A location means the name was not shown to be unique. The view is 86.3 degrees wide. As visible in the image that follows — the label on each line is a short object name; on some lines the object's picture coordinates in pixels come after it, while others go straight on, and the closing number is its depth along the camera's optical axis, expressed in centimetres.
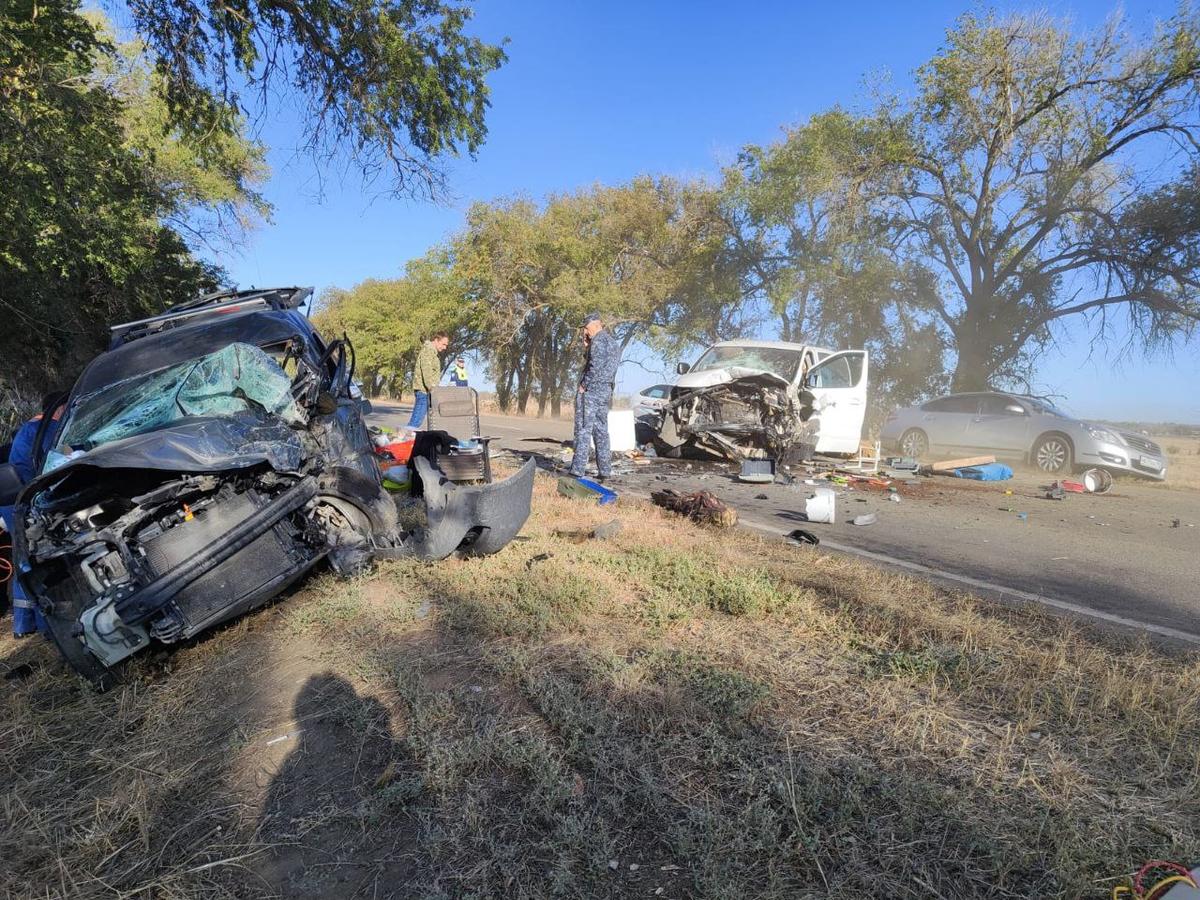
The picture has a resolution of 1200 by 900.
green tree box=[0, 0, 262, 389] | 674
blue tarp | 999
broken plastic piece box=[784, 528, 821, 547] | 545
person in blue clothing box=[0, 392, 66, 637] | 362
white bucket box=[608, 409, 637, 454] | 1035
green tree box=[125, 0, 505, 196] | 689
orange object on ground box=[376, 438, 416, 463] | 658
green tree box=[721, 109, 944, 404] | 1844
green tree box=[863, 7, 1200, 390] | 1495
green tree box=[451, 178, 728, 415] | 2353
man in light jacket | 876
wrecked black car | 291
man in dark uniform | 806
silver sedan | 1082
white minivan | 971
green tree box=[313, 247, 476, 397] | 3025
